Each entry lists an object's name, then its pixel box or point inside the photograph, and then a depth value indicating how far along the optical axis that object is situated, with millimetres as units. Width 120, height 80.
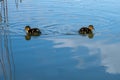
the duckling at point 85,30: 7716
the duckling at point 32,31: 7585
